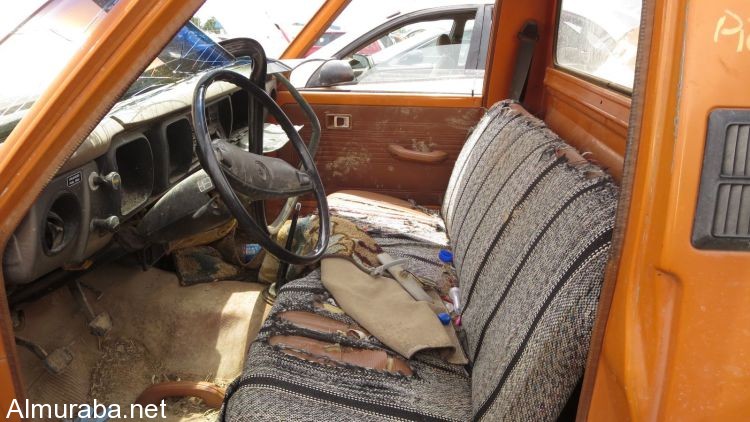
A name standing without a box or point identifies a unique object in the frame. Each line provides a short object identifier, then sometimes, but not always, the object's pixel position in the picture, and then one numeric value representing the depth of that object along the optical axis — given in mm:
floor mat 1893
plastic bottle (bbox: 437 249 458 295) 2094
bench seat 1157
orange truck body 825
